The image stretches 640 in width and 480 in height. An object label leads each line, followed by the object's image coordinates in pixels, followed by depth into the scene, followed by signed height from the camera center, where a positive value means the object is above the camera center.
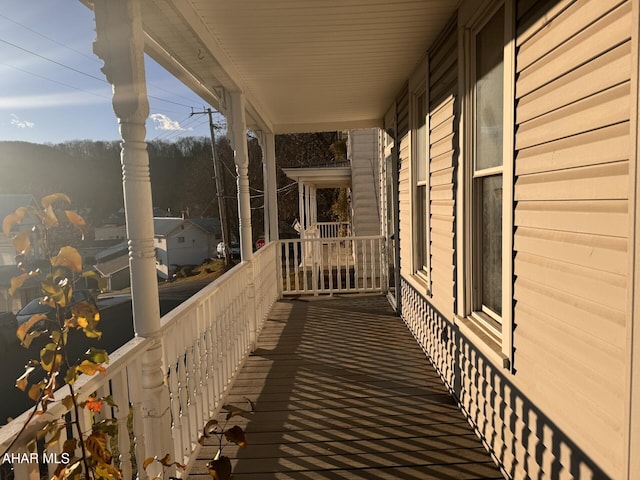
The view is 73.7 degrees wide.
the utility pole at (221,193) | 19.08 +0.92
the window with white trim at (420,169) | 3.94 +0.37
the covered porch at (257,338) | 1.86 -0.74
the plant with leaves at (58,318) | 1.16 -0.29
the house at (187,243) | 32.38 -2.33
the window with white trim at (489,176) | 2.04 +0.16
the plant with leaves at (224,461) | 1.28 -0.76
